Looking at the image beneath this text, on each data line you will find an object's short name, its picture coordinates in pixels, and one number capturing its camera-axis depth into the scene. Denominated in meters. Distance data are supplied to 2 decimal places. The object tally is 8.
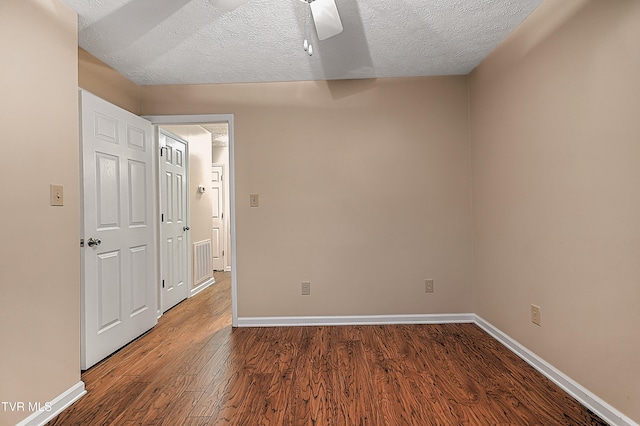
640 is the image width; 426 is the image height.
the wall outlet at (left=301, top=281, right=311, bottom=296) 3.29
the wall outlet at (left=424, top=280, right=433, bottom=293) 3.26
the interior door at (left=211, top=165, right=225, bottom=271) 6.38
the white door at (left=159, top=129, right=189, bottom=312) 3.68
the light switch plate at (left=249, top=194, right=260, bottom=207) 3.28
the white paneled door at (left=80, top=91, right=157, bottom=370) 2.40
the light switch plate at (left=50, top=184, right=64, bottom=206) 1.88
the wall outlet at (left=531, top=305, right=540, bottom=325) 2.26
